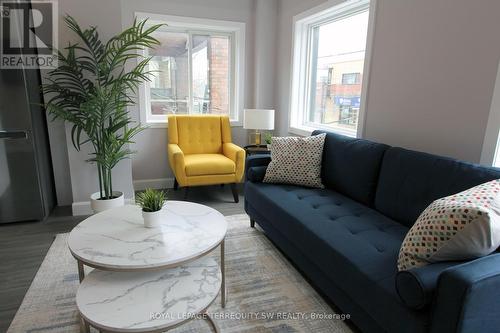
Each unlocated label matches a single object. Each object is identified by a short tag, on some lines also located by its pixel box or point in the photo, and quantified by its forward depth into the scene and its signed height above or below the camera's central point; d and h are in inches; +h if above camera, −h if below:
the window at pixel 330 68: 117.2 +12.4
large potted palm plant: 104.0 +0.3
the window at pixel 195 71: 153.0 +12.2
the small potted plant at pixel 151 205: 64.8 -22.6
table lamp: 139.1 -10.0
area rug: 65.3 -47.0
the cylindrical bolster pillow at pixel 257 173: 106.2 -25.8
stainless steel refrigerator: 105.1 -19.7
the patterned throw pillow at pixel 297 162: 101.0 -20.9
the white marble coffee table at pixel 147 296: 46.7 -33.2
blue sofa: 41.0 -28.6
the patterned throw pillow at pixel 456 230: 43.5 -18.6
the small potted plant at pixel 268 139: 139.3 -18.7
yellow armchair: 130.0 -25.8
